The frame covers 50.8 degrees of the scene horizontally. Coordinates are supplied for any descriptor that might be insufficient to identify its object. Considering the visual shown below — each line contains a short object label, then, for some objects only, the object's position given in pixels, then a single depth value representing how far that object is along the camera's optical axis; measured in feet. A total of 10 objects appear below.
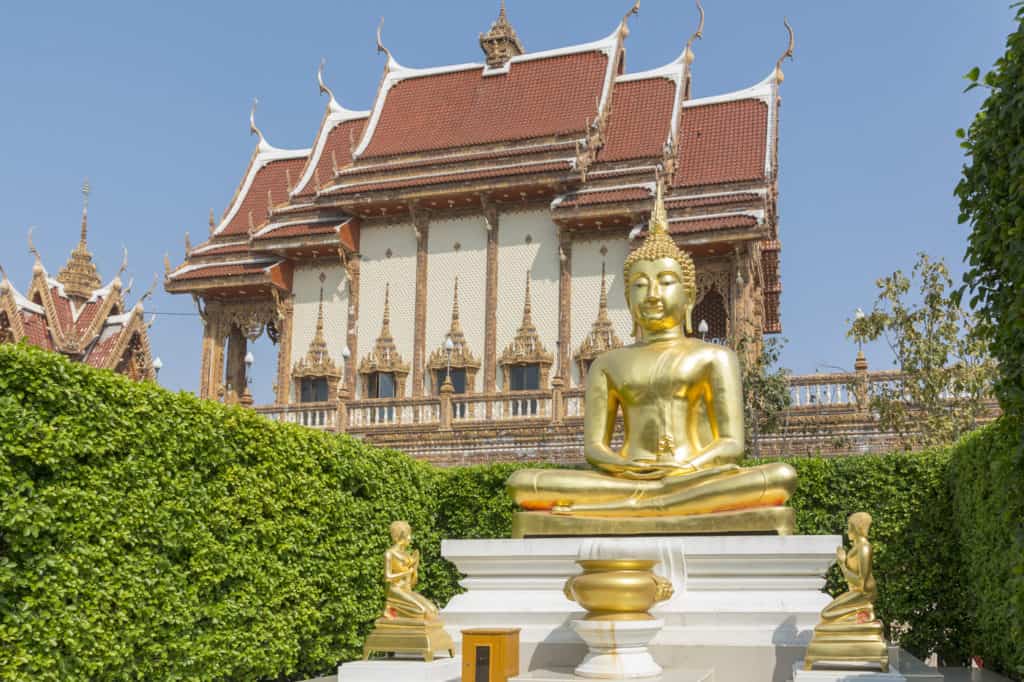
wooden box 15.98
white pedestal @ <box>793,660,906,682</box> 16.06
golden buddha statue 20.51
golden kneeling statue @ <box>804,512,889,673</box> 16.65
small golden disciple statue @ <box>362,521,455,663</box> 18.67
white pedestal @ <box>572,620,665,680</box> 16.05
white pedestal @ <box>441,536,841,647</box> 18.79
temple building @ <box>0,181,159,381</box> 66.23
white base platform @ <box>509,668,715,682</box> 15.85
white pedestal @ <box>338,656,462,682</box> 18.34
